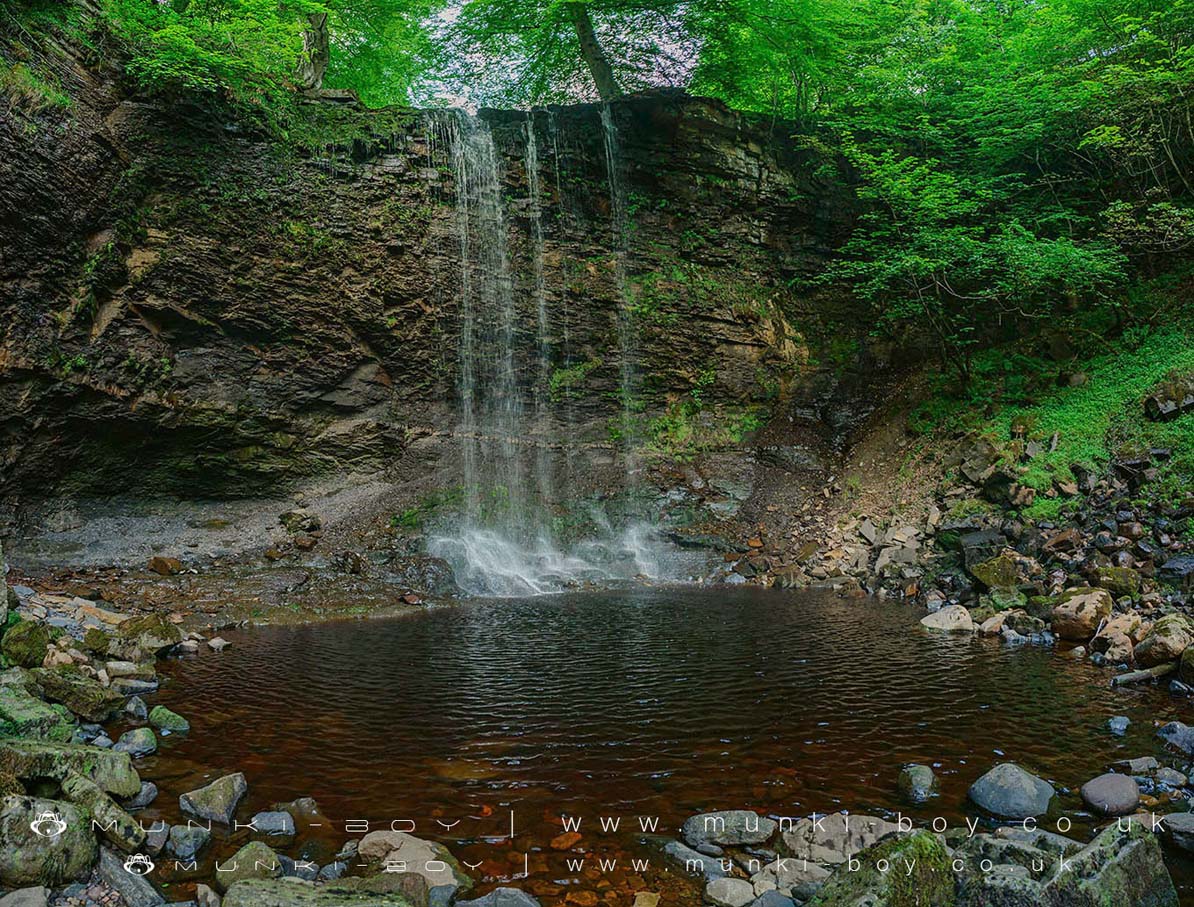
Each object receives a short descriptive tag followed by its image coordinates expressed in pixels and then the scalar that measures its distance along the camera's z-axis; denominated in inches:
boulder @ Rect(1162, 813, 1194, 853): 125.6
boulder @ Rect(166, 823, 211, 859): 133.2
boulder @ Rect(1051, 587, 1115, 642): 286.7
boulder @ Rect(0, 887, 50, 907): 104.7
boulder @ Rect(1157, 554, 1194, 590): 297.3
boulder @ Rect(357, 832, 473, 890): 124.4
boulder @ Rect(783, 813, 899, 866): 129.3
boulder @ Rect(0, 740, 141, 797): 138.5
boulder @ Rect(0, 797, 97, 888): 114.9
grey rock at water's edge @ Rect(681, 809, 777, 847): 136.3
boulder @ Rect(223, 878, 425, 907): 106.3
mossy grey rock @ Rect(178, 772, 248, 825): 147.4
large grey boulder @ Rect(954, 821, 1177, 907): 102.1
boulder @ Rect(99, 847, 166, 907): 115.4
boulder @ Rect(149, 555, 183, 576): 434.9
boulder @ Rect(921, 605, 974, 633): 330.3
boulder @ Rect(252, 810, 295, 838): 142.5
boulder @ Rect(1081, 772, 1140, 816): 141.5
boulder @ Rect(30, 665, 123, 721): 202.2
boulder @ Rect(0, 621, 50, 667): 221.6
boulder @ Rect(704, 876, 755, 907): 115.6
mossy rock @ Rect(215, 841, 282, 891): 123.0
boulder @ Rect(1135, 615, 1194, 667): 232.7
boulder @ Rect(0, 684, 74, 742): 168.2
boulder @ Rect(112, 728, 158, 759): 183.9
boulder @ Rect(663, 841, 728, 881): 125.6
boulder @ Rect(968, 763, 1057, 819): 142.9
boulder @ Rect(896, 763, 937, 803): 153.6
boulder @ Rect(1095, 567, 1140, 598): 305.9
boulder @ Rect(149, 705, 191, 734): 204.1
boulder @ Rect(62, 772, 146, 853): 130.7
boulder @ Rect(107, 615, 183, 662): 273.6
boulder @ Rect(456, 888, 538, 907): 116.0
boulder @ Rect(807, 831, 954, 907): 100.3
